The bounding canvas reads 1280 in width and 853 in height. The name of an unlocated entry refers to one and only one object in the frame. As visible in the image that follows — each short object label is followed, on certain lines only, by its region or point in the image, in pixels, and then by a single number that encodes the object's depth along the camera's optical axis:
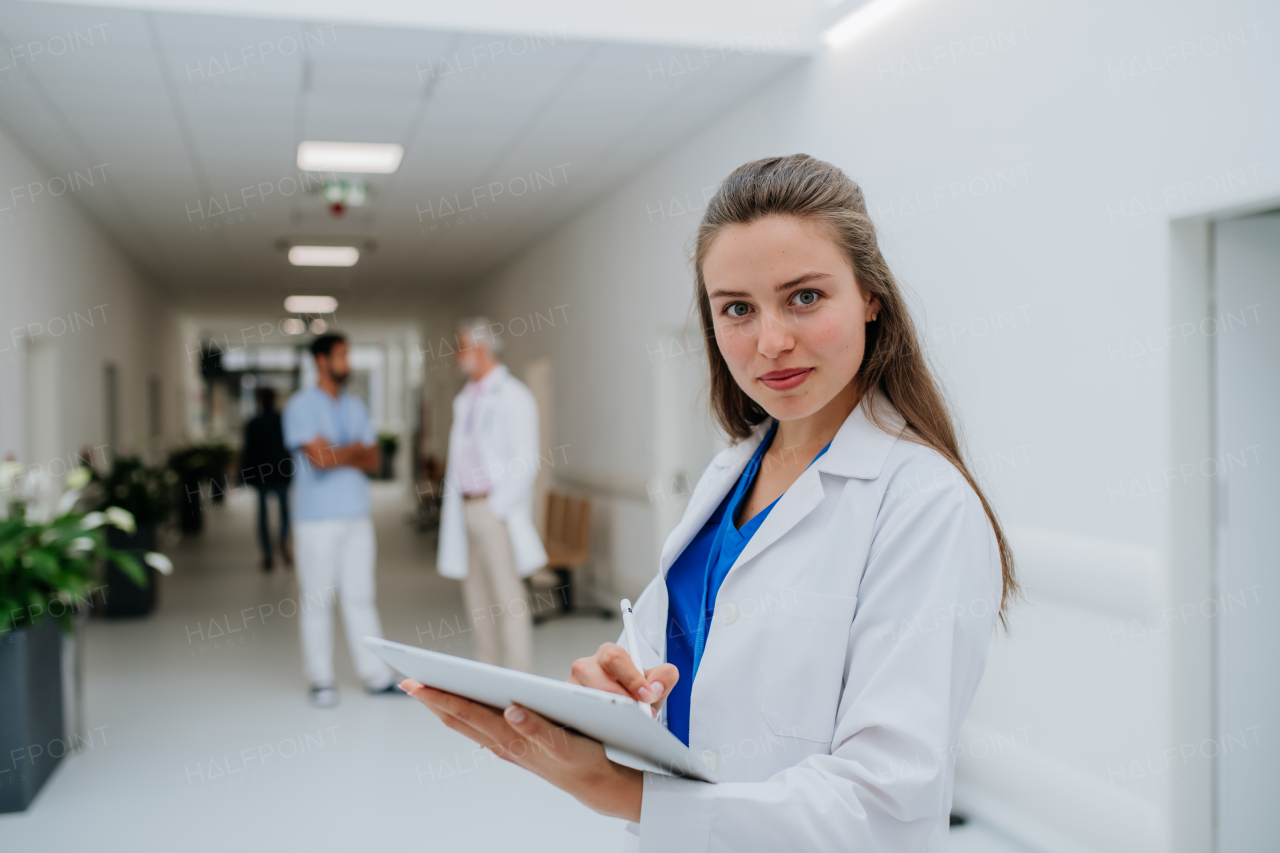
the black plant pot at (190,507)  11.46
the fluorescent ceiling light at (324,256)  9.22
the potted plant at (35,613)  3.43
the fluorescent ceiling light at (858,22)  3.68
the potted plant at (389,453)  21.69
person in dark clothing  8.43
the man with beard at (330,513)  4.58
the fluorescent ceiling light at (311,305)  13.66
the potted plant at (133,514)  6.68
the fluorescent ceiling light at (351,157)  5.68
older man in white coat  4.48
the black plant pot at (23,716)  3.42
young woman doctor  0.89
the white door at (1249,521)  2.58
